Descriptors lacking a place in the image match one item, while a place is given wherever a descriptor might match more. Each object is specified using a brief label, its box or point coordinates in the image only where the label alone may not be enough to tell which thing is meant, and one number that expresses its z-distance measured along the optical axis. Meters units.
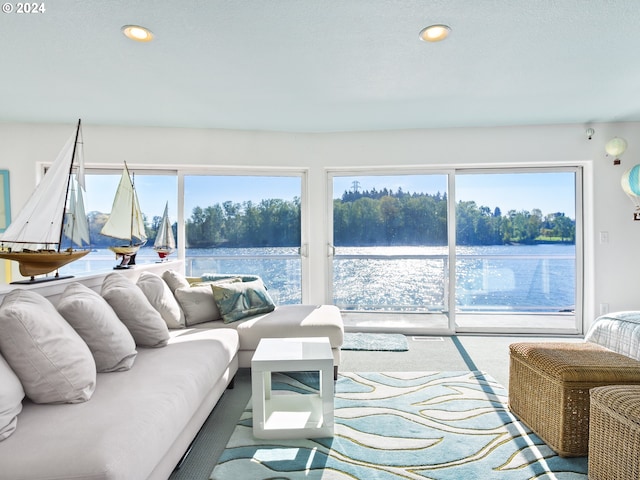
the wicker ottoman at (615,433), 1.57
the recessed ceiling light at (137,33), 2.31
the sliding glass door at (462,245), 4.66
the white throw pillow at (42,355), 1.47
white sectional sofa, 1.19
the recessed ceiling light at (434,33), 2.32
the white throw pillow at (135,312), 2.30
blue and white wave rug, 1.87
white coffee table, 2.17
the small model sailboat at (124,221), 3.20
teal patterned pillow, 3.24
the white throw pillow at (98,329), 1.84
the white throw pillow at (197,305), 3.18
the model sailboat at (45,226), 1.96
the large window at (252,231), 4.77
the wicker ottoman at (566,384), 1.96
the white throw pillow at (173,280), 3.33
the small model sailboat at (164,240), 4.06
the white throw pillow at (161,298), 2.89
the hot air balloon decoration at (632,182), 3.54
